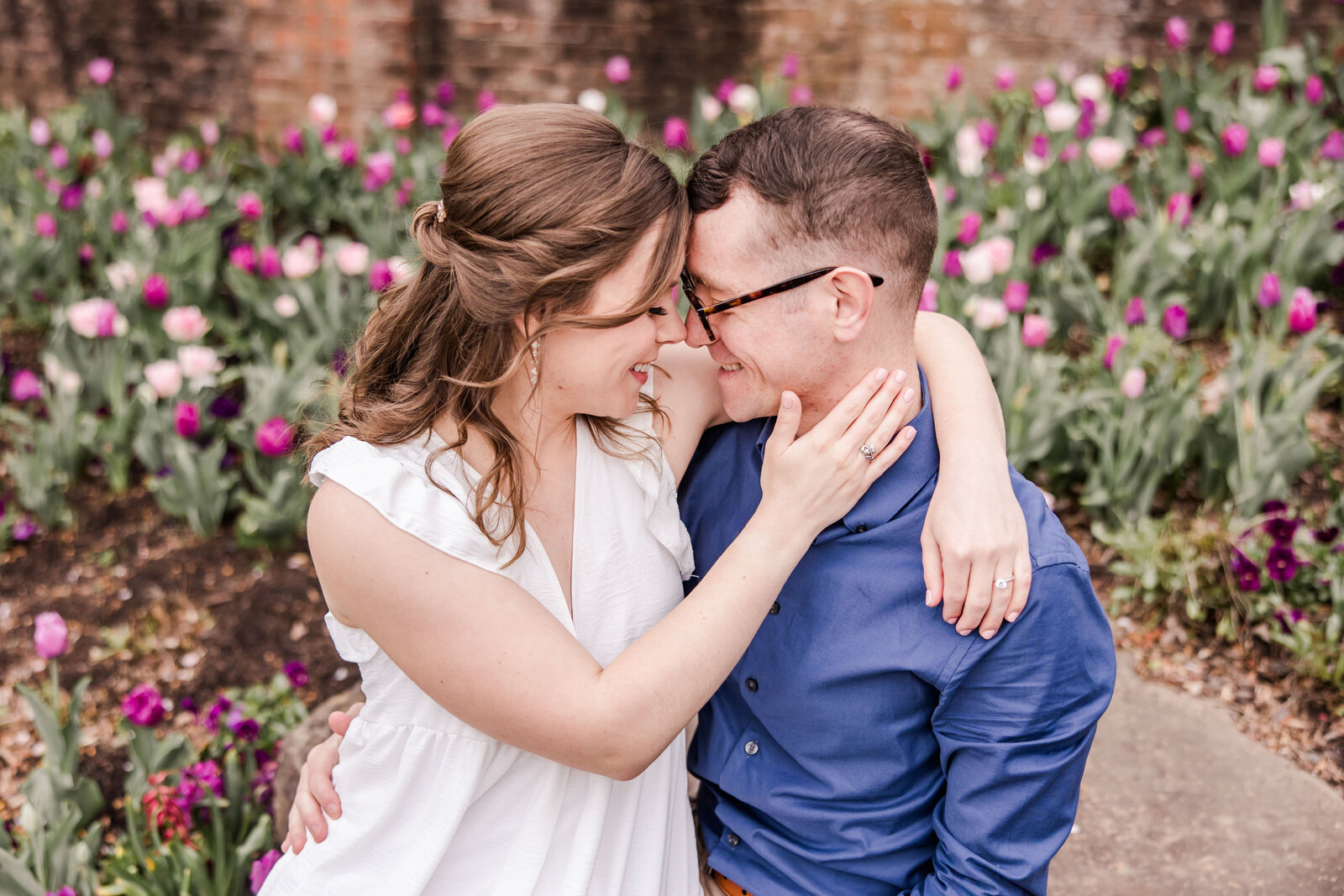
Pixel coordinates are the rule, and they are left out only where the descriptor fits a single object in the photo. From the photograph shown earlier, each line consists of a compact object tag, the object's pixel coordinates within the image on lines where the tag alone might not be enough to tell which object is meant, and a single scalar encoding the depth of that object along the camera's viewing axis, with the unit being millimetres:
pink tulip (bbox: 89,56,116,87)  5484
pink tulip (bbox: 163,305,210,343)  3607
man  1536
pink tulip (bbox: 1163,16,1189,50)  4742
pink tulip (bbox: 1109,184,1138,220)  3793
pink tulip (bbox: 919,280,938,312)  3088
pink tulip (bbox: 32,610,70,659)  2344
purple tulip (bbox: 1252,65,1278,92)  4281
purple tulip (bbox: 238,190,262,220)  4273
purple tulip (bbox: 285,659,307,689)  2432
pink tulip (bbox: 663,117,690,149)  4410
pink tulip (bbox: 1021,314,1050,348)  3264
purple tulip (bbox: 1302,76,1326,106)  4277
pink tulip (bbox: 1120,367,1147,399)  3035
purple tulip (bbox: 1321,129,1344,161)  3910
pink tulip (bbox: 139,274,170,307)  3908
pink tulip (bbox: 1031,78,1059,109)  4477
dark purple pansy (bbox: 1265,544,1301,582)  2686
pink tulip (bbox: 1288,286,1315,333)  3232
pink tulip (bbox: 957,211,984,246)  3699
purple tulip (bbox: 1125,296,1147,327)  3305
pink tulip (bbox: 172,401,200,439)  3367
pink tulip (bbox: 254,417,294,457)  3244
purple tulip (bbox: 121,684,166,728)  2293
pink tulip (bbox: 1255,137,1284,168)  3857
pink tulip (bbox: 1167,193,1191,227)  3703
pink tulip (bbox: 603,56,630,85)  5023
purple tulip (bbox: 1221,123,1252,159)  4027
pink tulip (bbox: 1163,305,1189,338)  3307
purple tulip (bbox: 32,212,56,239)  4445
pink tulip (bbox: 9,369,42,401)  3633
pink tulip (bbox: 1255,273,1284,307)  3312
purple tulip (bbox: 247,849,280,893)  2076
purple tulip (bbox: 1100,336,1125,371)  3195
